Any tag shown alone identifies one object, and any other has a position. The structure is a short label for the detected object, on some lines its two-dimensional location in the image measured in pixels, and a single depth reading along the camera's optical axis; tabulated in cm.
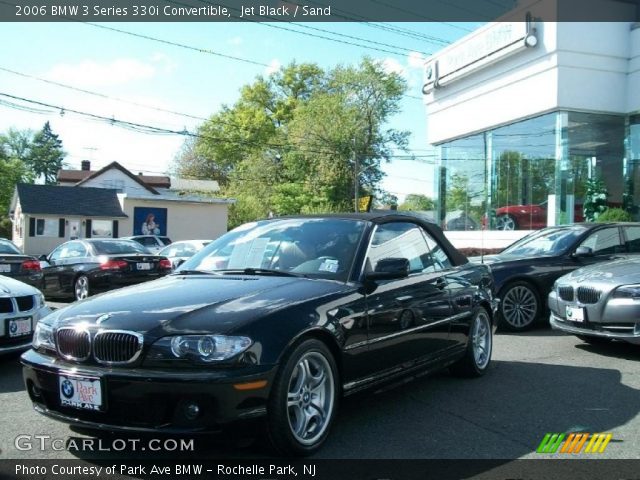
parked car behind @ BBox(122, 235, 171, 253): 2667
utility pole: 3872
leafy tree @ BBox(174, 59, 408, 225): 4672
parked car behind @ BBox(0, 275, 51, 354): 588
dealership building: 1944
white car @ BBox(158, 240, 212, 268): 1726
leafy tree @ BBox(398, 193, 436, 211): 6604
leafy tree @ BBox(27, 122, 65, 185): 9500
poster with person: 3747
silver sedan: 642
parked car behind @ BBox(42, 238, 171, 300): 1201
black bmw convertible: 327
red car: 2031
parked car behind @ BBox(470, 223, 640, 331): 855
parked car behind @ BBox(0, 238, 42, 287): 930
